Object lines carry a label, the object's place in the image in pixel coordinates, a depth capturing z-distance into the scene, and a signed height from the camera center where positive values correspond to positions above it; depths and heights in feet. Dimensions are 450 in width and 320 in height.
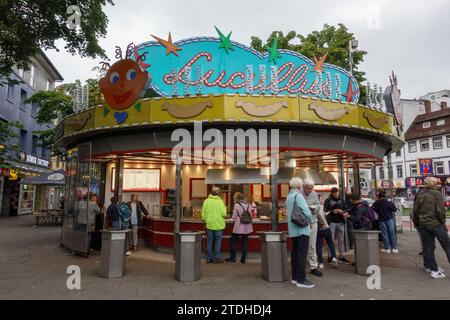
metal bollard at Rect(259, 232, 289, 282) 21.30 -3.98
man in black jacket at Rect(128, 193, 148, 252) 33.24 -1.89
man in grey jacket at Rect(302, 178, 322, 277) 23.00 -1.22
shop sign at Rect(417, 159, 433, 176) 124.57 +10.07
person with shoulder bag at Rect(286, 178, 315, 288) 19.81 -2.31
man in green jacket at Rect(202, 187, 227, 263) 27.45 -2.30
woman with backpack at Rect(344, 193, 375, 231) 26.14 -1.63
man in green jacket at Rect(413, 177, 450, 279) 22.04 -1.79
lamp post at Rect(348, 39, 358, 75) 49.01 +22.38
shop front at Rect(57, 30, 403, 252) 27.68 +5.99
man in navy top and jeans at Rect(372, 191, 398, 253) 32.35 -2.80
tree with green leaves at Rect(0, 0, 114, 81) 30.68 +16.70
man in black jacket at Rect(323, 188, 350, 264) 27.25 -1.70
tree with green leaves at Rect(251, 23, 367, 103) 67.77 +31.26
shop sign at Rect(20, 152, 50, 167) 76.87 +9.01
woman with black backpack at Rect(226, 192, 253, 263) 27.68 -2.59
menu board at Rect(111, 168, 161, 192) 43.65 +2.09
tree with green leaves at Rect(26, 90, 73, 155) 67.72 +17.96
